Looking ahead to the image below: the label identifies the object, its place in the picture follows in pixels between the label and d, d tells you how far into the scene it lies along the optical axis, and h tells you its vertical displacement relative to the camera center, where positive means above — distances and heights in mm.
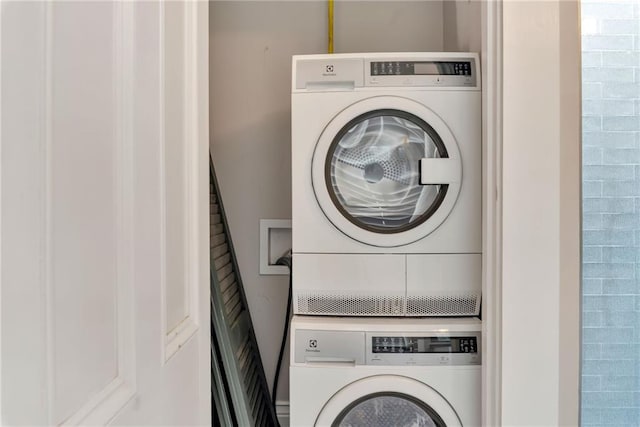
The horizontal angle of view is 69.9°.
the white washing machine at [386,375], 1309 -474
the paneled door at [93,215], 328 -5
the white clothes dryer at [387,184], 1371 +81
